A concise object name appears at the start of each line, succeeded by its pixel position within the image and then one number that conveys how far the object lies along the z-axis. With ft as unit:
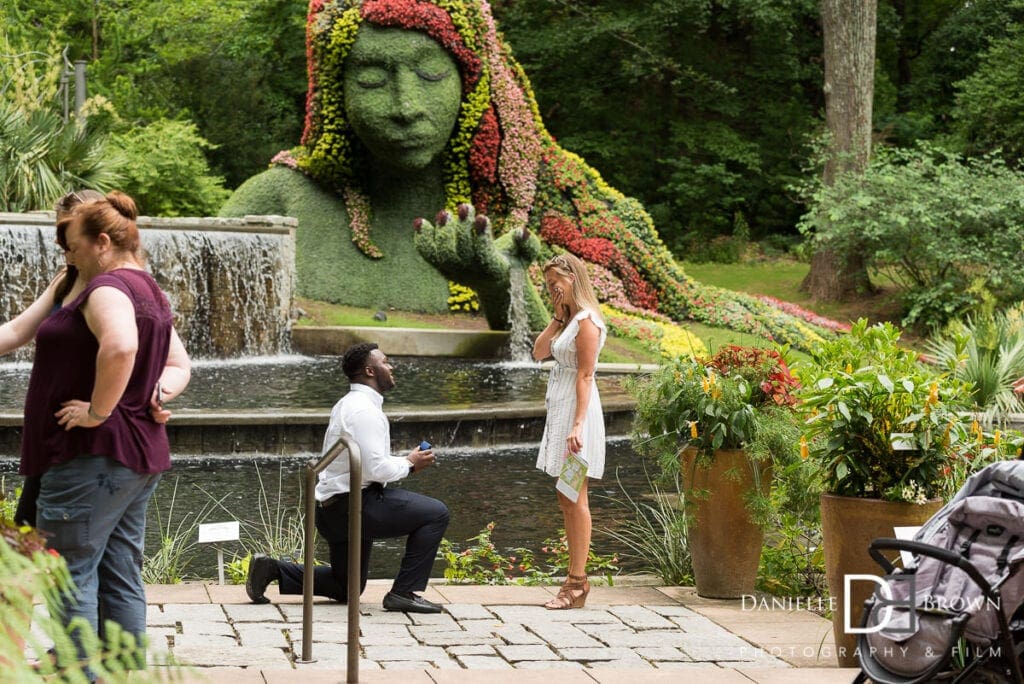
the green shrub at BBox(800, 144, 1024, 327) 69.92
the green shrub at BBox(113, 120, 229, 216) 77.30
